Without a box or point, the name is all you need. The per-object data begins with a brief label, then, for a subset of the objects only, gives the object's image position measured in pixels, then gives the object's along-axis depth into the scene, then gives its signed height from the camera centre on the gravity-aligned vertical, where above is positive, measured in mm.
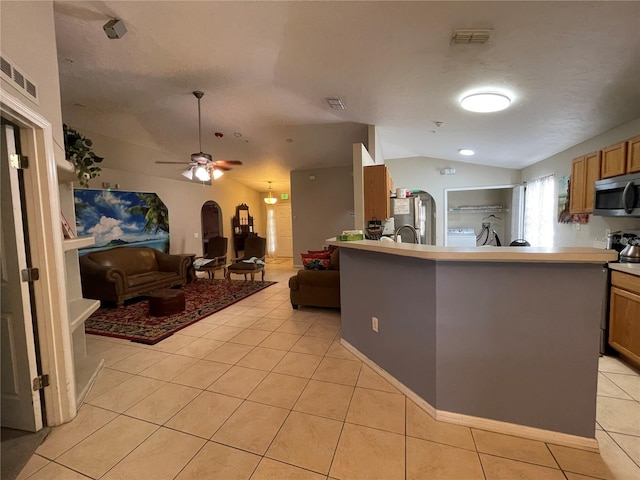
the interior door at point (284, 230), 9961 -250
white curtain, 4422 +109
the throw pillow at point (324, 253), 4227 -484
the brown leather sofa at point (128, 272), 4352 -826
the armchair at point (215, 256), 6297 -783
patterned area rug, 3316 -1282
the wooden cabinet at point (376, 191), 3609 +400
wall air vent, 1427 +848
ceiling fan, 3939 +898
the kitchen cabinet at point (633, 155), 2398 +541
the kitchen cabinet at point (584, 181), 2998 +411
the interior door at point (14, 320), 1647 -574
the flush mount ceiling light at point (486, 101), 2490 +1102
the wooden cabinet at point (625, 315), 2180 -845
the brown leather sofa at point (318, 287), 3895 -945
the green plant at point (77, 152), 2629 +746
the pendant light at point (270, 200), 8991 +779
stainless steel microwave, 2416 +178
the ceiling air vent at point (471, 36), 1773 +1224
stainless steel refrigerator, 4266 +102
